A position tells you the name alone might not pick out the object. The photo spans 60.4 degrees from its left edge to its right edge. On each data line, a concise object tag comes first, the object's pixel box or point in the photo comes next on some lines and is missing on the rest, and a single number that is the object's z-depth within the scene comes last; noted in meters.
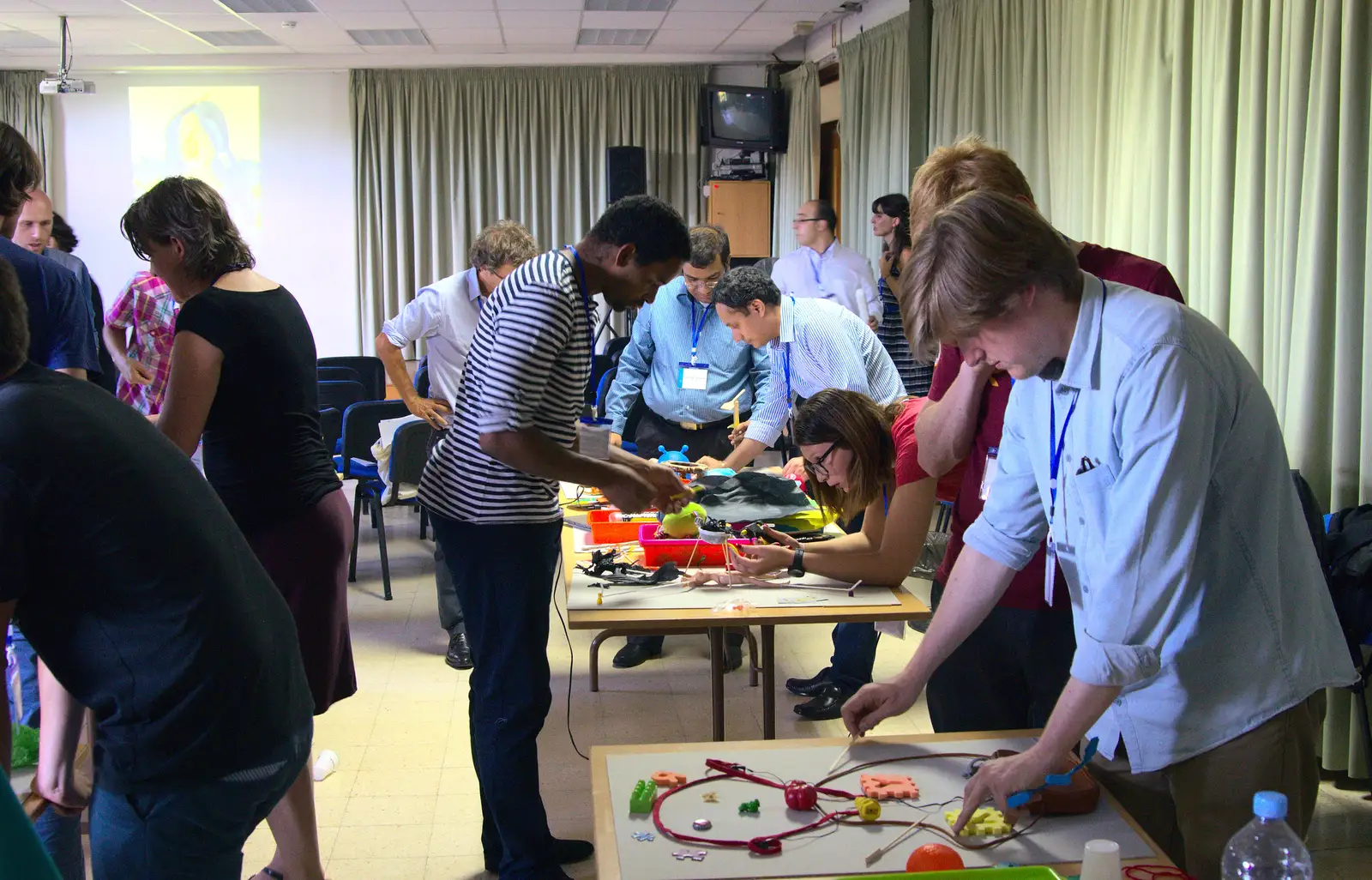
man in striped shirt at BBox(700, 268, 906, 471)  3.82
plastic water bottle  1.16
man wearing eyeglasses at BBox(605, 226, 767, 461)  4.59
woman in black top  2.19
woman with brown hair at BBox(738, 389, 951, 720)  2.58
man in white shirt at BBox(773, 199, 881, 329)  7.12
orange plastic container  3.14
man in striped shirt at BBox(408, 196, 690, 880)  2.19
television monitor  9.14
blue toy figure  4.25
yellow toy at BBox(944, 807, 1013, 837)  1.38
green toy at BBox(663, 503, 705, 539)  2.97
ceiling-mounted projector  8.09
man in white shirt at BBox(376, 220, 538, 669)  4.25
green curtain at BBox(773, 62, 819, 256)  8.80
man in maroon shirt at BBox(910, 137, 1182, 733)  1.94
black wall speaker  9.55
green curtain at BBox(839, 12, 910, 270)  7.10
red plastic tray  2.86
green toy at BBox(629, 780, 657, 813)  1.44
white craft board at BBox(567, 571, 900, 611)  2.55
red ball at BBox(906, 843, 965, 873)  1.27
